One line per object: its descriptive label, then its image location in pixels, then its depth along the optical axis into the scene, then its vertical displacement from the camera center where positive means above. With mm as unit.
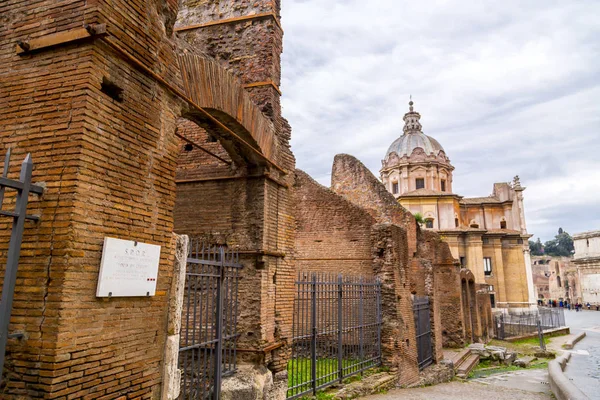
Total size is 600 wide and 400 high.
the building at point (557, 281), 62375 +1742
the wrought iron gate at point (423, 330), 12922 -1165
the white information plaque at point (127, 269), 3590 +164
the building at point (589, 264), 50031 +3260
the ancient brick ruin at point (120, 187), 3303 +1054
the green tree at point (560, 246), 106688 +11450
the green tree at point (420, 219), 38425 +6442
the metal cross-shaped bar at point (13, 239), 2502 +273
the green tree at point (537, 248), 110400 +11088
